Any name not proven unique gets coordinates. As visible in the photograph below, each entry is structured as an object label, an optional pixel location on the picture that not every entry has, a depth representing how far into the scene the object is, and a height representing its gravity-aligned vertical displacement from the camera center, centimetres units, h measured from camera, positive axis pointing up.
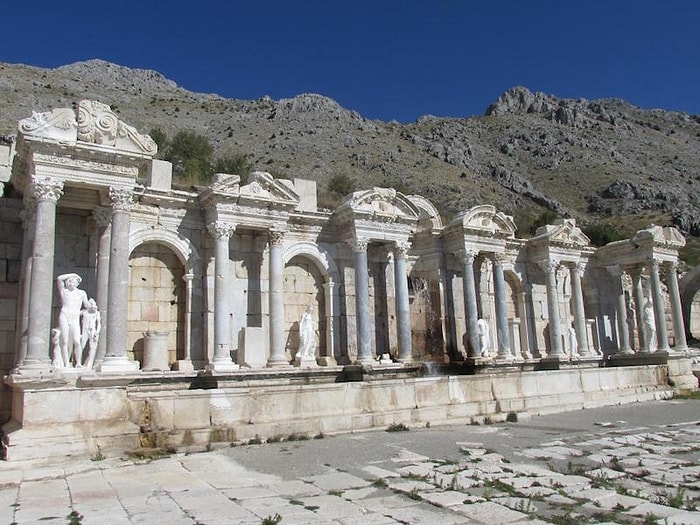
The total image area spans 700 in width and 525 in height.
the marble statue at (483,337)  2241 +73
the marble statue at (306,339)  1895 +76
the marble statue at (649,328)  2664 +98
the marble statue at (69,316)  1301 +121
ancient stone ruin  1197 +179
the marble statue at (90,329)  1338 +94
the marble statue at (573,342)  2647 +48
